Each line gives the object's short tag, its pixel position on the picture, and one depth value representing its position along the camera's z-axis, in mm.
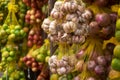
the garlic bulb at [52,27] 1544
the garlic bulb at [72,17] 1499
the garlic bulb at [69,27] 1475
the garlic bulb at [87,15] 1518
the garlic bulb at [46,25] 1606
